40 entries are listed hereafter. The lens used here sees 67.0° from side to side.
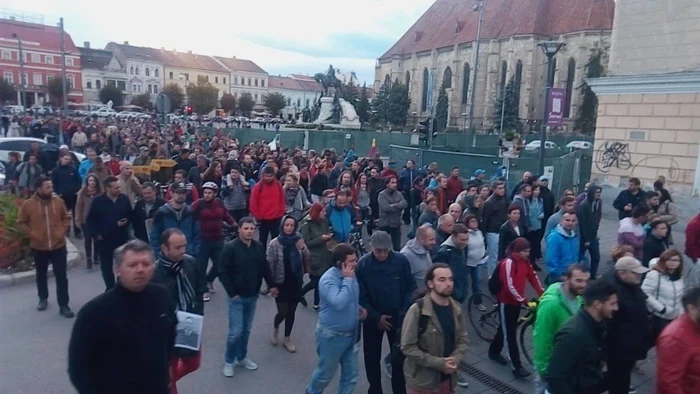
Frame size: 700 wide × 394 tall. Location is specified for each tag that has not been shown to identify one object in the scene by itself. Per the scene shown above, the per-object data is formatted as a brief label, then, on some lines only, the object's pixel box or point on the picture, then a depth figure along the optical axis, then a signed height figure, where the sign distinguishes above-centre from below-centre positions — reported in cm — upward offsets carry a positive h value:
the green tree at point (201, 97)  7862 +219
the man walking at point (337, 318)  442 -168
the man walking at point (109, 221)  718 -152
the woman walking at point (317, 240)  676 -157
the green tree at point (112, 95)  7994 +198
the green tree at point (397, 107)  6455 +155
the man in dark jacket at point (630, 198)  975 -128
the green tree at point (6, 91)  6650 +172
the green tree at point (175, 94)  7712 +244
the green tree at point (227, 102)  8744 +176
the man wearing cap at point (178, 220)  680 -143
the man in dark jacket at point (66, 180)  1045 -145
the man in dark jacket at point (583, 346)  338 -140
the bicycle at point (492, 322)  579 -258
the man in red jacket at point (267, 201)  888 -145
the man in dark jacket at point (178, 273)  414 -128
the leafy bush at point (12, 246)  879 -236
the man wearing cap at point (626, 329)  420 -158
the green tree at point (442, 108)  6538 +160
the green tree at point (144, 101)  8331 +134
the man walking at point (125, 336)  279 -122
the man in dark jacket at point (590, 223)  873 -159
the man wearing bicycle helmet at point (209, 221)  740 -153
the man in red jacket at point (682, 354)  332 -140
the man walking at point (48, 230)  675 -158
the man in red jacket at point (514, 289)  550 -171
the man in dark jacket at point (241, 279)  540 -169
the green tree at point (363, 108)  6643 +124
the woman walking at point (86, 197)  887 -150
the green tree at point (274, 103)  8456 +180
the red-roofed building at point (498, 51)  5472 +856
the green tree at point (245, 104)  8944 +161
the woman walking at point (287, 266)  595 -169
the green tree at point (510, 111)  5422 +129
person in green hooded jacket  400 -139
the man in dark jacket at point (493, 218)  882 -158
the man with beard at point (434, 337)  377 -154
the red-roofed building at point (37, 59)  7750 +708
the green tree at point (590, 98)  5016 +269
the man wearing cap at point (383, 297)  477 -161
